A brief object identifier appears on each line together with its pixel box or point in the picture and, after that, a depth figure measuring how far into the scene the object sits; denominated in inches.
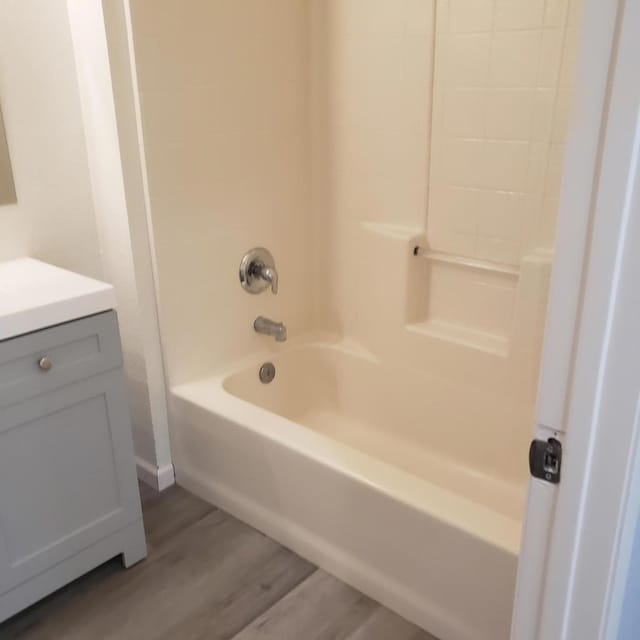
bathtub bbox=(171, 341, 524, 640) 61.7
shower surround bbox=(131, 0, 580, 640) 70.7
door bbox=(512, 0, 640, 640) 24.5
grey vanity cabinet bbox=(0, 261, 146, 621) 61.9
